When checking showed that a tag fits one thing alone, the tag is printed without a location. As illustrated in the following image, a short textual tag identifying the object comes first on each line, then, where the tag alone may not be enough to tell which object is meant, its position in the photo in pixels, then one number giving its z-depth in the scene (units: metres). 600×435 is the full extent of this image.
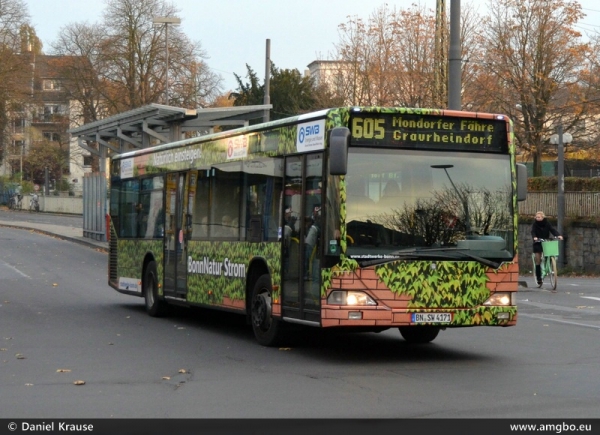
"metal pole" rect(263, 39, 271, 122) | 37.22
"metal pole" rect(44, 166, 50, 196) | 101.99
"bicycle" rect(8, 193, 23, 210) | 94.31
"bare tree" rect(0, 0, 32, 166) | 75.50
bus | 11.36
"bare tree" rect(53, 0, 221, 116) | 68.25
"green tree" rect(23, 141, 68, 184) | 107.57
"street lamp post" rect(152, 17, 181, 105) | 39.88
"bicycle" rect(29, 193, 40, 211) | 91.25
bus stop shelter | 28.20
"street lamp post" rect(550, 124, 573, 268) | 37.17
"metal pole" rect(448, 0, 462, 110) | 20.66
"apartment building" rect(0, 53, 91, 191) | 73.65
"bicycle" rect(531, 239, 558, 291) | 23.61
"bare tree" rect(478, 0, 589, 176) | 54.94
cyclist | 24.33
